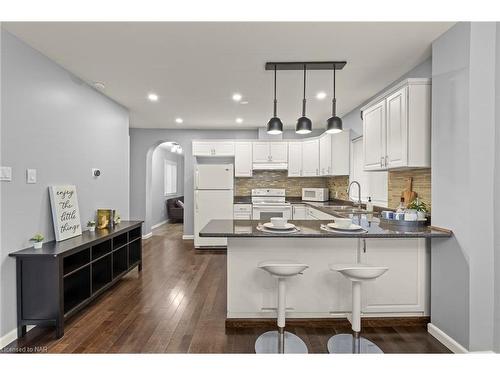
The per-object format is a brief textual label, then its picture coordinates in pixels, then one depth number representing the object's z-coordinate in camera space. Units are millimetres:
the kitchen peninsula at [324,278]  2613
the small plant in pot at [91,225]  3447
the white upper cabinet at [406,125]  2617
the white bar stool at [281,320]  2168
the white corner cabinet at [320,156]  5023
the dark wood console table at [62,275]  2391
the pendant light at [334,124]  2818
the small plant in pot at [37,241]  2510
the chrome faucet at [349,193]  5014
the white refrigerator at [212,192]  5652
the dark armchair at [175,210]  9141
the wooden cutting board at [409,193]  3135
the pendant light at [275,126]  2936
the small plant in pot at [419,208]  2700
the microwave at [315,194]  5941
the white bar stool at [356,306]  2131
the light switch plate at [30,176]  2553
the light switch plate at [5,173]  2281
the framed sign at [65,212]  2854
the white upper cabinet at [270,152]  6086
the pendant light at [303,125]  2879
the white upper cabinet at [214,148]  6113
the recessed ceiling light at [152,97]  4031
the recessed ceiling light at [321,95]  3994
